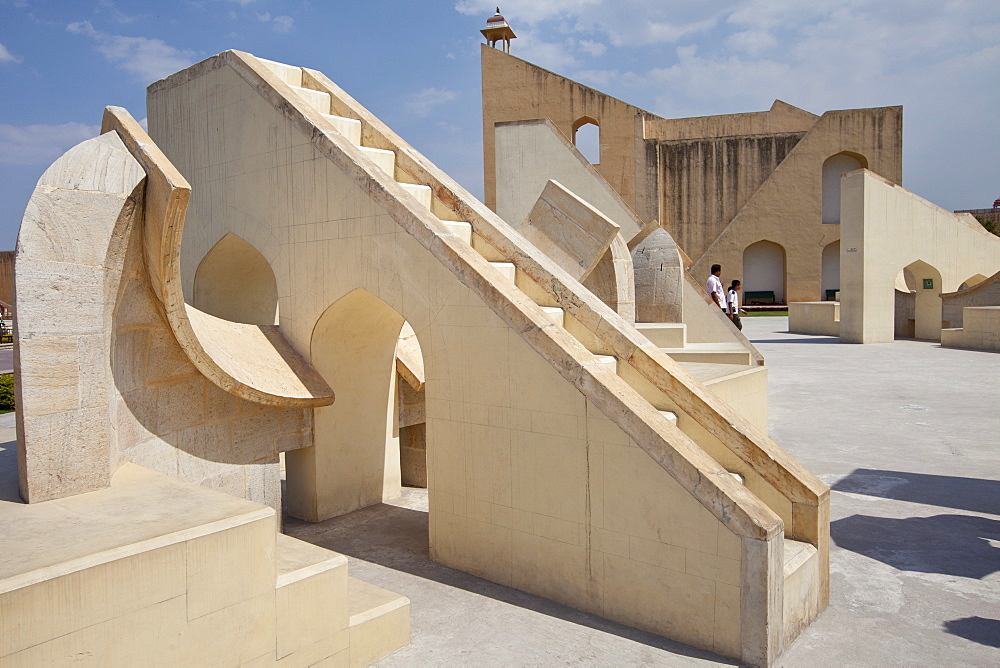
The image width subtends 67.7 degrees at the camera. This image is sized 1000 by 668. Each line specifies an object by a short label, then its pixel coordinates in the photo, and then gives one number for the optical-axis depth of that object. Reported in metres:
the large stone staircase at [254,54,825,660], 4.42
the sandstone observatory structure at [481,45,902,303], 26.12
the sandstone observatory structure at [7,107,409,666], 3.17
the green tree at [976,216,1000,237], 36.82
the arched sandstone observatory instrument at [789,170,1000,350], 18.62
